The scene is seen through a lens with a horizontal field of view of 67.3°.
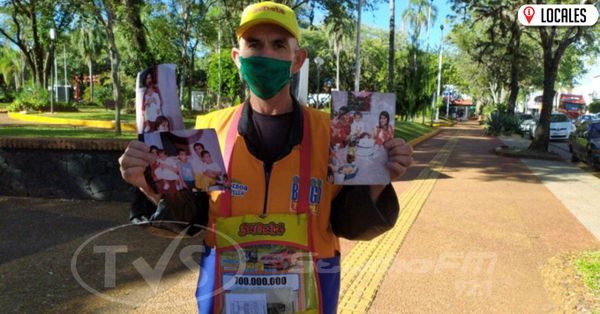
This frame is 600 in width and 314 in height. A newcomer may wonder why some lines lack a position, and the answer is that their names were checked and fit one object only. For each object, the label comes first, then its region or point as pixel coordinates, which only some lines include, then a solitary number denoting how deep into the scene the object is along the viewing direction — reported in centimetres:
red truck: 4494
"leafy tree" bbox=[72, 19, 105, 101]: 4606
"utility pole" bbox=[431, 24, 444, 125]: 4118
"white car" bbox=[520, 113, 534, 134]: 3002
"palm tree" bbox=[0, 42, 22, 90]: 5797
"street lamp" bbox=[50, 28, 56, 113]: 1694
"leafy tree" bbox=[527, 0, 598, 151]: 1427
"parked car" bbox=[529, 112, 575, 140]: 2400
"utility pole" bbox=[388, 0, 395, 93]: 2183
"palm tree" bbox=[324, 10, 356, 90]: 3892
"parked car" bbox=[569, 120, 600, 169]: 1316
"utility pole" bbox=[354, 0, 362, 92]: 2235
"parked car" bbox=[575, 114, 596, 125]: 4140
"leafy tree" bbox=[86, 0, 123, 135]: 1009
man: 167
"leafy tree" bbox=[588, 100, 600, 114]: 6136
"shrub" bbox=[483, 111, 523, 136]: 2786
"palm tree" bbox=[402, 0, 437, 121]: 3606
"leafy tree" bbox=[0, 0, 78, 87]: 1030
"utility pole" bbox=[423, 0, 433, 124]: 3634
